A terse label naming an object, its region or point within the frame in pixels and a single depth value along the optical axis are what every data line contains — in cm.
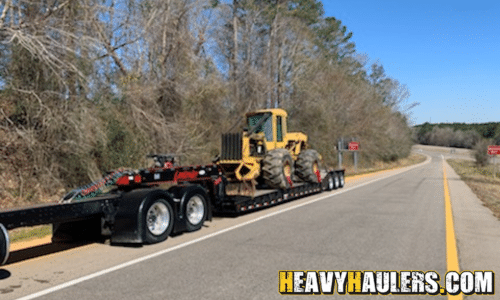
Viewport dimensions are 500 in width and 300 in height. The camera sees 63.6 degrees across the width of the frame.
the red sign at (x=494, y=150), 3286
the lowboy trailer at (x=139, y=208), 605
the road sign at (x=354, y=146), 3447
